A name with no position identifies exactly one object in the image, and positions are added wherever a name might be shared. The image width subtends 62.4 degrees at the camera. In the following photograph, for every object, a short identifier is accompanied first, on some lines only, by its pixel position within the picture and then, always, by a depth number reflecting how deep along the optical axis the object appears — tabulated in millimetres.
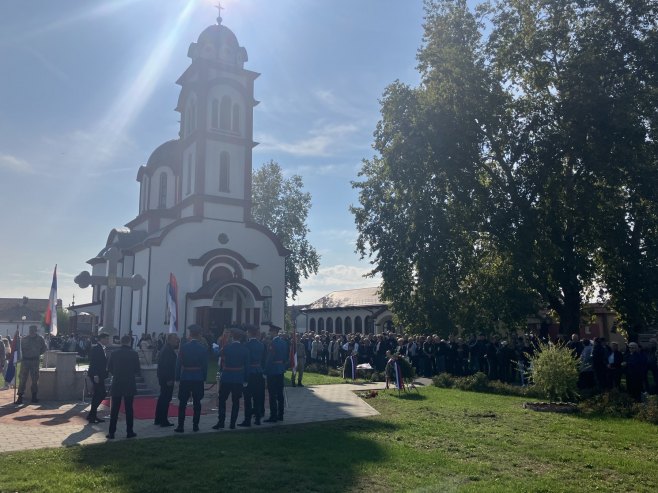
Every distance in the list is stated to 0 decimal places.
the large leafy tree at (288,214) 45344
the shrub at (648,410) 11031
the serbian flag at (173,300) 13719
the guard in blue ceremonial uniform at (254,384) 10586
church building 30750
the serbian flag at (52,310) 15188
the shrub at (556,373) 12703
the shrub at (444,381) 17547
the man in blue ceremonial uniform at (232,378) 10219
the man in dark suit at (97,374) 10602
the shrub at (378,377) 19984
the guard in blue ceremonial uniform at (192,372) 9984
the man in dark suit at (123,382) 9391
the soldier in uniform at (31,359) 13195
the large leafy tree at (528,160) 18562
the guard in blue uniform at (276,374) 11141
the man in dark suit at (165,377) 10320
